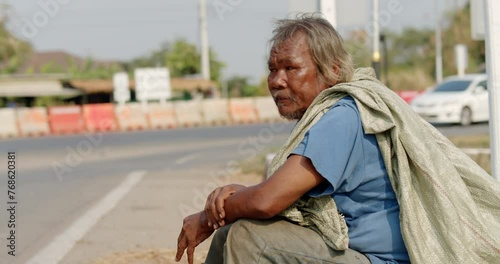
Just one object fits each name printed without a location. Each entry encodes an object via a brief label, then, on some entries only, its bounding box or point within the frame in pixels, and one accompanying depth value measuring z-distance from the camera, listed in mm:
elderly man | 3133
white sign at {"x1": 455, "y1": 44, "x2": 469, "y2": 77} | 34644
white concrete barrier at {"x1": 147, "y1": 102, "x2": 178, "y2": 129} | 35344
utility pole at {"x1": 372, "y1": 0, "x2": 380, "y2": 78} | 20219
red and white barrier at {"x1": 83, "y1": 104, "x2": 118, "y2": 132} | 34062
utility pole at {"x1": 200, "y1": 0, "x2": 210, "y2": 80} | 48156
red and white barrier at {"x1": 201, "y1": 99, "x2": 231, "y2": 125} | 38000
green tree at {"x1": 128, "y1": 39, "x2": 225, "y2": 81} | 75000
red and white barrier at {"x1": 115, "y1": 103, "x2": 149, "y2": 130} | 34438
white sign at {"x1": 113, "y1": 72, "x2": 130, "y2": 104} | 40219
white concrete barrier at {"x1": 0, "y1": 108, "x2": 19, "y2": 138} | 32469
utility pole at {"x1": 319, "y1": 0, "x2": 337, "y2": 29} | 7977
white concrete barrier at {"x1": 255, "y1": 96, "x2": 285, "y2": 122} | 39594
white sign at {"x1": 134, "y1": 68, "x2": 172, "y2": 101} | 41219
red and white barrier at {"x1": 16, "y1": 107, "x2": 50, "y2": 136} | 32812
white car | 25500
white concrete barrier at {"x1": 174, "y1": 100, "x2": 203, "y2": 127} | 36781
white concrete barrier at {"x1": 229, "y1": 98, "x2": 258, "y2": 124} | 38969
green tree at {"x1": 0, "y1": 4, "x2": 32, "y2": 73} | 57625
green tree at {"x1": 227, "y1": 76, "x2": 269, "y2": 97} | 64812
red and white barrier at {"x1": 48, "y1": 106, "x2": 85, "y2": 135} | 33125
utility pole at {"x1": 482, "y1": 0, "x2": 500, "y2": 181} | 5043
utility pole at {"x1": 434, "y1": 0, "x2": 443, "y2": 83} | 50812
